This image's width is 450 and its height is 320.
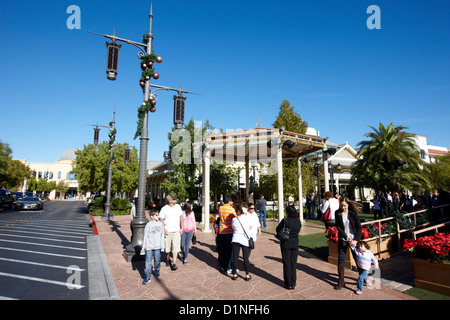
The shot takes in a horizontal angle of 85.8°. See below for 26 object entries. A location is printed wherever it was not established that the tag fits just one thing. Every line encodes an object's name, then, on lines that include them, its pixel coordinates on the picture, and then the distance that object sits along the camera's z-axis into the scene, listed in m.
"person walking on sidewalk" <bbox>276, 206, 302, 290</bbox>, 4.97
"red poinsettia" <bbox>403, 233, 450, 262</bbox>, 4.68
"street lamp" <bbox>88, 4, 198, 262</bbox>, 7.27
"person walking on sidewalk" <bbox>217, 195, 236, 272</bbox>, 6.23
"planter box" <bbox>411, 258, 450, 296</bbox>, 4.64
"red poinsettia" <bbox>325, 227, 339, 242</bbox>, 6.56
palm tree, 18.03
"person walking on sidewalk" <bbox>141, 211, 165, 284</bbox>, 5.35
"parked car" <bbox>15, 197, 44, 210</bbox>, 25.14
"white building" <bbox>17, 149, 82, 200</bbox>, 81.50
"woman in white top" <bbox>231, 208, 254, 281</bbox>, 5.67
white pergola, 11.88
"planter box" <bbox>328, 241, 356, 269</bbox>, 6.45
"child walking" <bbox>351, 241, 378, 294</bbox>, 4.77
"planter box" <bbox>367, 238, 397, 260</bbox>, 7.06
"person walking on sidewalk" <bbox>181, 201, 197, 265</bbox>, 6.78
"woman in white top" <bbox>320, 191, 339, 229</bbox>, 7.39
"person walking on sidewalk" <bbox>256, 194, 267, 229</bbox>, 13.07
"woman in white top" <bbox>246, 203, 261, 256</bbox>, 5.80
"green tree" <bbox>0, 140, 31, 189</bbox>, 30.16
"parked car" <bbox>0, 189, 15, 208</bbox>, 28.67
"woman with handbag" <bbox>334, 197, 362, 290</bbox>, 5.02
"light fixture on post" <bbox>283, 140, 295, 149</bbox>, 11.42
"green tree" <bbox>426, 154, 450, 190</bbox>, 30.01
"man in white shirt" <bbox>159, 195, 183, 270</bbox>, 6.41
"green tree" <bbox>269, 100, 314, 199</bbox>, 18.78
